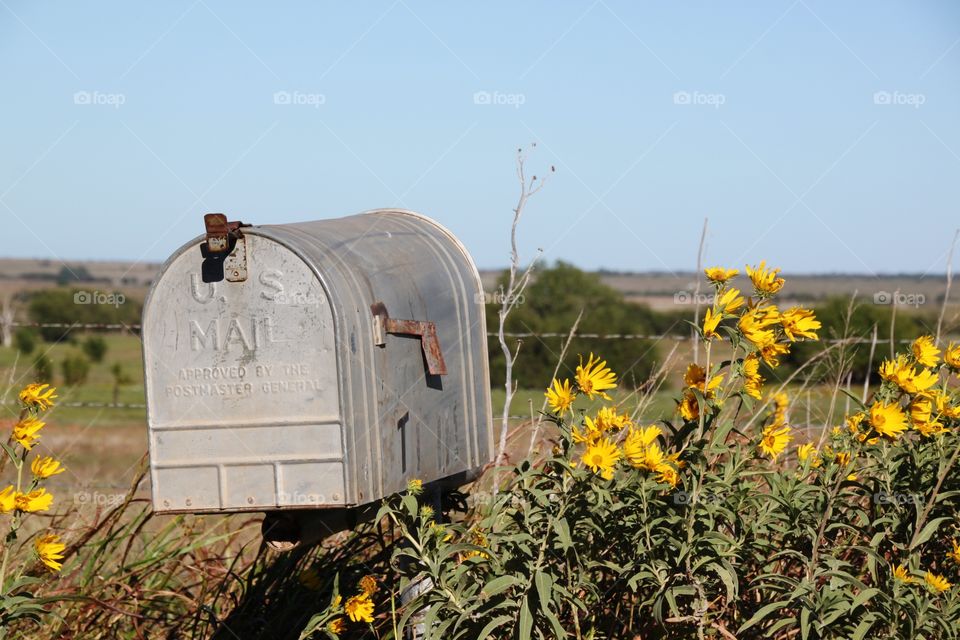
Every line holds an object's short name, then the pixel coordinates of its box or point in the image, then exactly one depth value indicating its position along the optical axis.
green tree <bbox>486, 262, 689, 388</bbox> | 22.02
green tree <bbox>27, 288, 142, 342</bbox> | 37.53
